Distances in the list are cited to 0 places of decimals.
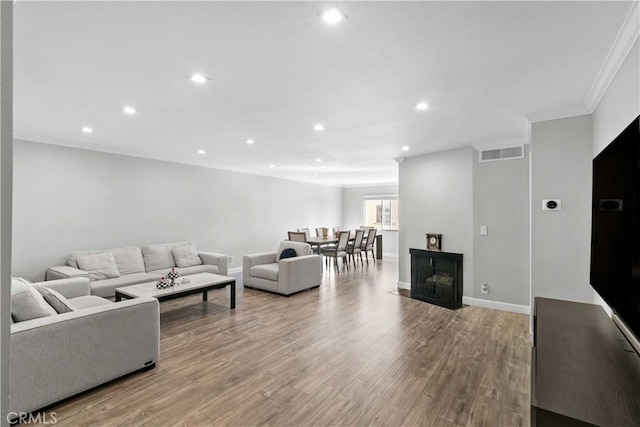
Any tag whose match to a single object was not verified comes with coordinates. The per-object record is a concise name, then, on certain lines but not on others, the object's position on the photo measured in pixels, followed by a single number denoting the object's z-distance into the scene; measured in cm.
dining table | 752
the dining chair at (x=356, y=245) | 801
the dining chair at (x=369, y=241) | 851
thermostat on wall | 316
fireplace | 472
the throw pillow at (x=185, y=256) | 543
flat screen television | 133
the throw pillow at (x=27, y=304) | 219
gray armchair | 504
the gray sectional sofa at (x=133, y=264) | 422
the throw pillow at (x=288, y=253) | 555
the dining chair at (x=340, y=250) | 749
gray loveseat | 198
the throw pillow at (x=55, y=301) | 247
